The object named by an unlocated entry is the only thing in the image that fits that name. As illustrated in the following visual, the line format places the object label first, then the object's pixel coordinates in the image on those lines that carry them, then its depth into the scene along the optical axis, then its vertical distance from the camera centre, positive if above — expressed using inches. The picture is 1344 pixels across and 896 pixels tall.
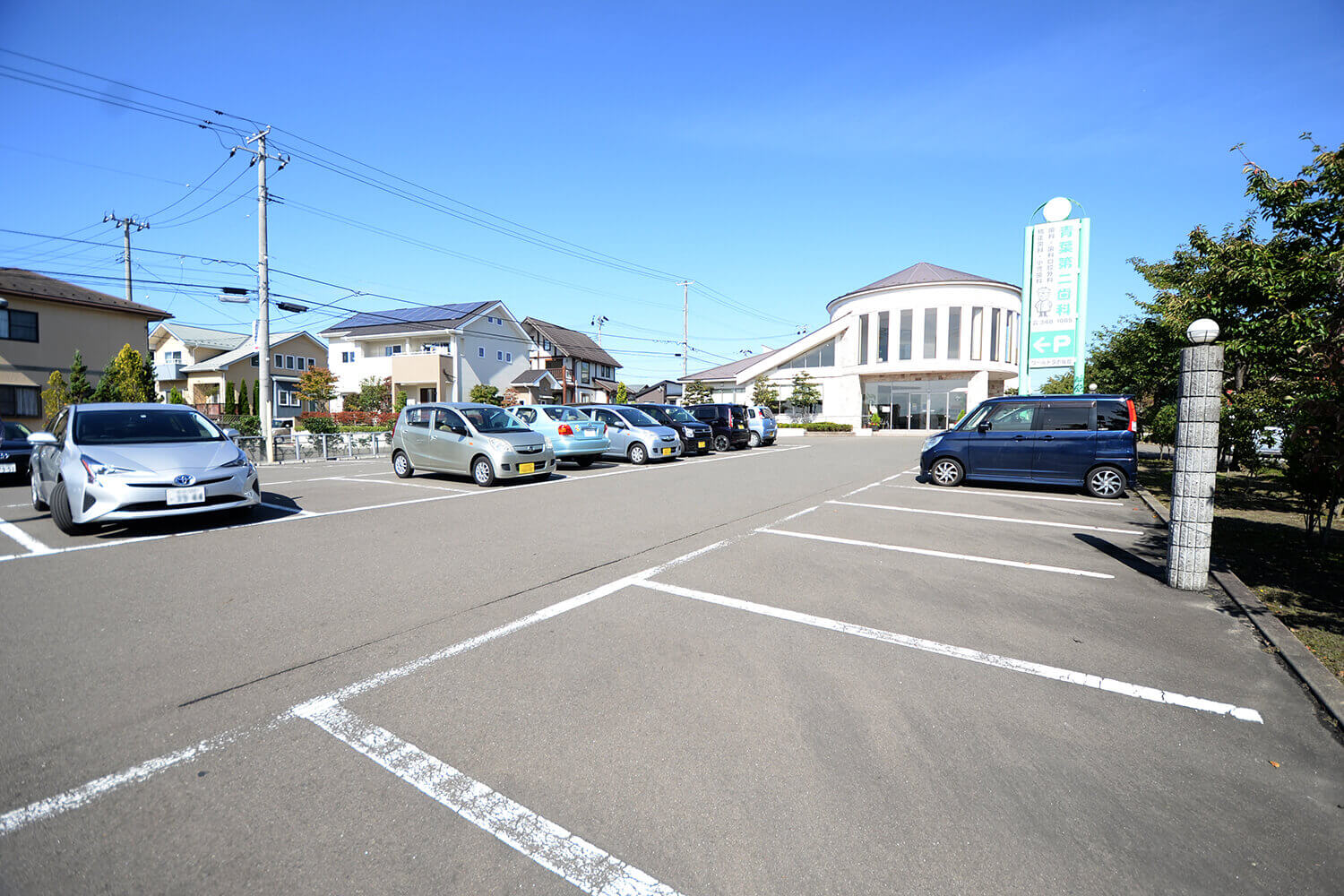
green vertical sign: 787.4 +149.6
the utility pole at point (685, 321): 1987.0 +279.4
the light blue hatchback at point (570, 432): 625.6 -21.1
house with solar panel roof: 1614.2 +154.3
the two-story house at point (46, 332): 1010.1 +116.1
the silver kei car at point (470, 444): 482.9 -26.9
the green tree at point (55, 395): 999.6 +10.3
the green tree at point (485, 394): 1638.8 +37.1
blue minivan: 456.4 -18.2
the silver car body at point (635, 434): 699.4 -23.7
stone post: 224.8 -15.4
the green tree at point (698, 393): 1979.0 +59.0
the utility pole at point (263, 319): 764.0 +105.2
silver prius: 277.6 -28.3
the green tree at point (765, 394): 1877.5 +56.3
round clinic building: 1704.0 +178.6
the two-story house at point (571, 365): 1967.3 +154.7
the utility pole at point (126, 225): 1498.5 +410.0
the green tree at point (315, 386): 1507.1 +46.7
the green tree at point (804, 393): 1823.3 +59.3
